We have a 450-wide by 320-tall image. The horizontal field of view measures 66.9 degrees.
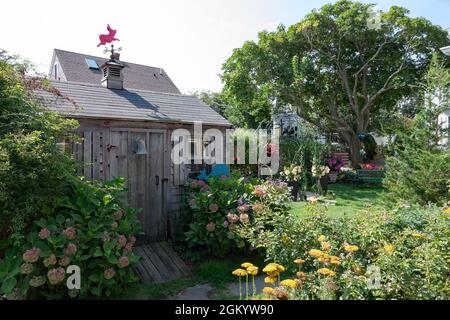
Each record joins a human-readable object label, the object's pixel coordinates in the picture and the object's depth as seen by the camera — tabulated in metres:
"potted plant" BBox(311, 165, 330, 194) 10.27
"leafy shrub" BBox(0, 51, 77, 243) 3.14
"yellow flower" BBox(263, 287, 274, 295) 2.79
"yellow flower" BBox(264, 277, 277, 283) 2.98
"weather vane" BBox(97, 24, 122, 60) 6.75
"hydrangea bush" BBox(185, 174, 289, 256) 5.06
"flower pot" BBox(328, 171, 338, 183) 13.14
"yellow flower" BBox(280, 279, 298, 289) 2.78
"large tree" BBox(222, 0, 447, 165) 16.64
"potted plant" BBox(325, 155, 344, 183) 12.93
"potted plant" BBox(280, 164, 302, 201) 9.64
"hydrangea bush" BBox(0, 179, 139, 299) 3.26
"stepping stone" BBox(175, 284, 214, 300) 4.29
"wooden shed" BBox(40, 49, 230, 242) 5.20
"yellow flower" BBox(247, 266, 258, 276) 3.02
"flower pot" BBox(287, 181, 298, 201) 9.56
